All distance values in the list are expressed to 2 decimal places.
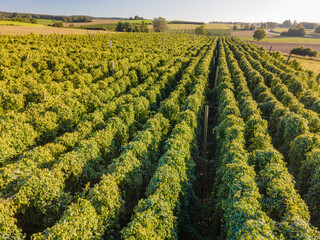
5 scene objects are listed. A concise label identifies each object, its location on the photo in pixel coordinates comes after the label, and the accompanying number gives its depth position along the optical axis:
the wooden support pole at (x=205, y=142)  11.37
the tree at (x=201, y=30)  112.62
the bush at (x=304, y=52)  55.61
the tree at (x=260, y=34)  85.25
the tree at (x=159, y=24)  96.25
